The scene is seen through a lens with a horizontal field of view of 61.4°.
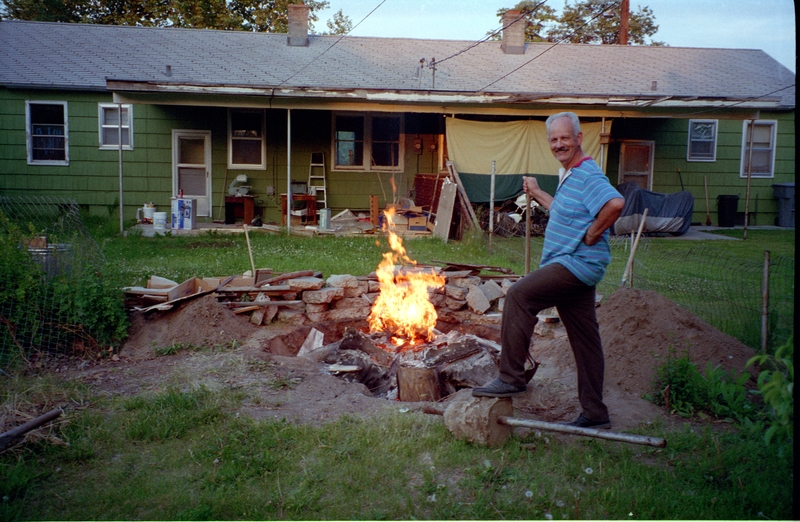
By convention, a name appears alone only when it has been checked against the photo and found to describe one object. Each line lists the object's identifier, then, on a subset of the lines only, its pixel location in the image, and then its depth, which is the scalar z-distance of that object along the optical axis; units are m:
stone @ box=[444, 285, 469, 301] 7.68
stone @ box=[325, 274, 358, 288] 7.75
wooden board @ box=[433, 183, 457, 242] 14.55
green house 15.28
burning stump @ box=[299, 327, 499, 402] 5.80
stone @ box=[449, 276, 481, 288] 7.96
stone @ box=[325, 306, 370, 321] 7.61
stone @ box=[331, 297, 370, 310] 7.70
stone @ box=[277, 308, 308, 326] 7.41
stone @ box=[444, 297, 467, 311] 7.71
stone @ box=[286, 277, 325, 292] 7.48
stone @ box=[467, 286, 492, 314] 7.57
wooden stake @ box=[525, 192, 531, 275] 6.70
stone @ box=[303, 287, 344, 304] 7.47
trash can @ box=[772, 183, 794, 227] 18.00
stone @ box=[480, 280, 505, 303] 7.66
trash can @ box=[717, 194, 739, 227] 18.06
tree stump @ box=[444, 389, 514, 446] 4.15
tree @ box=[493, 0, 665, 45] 32.09
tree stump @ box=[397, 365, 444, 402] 5.76
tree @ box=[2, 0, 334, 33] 28.61
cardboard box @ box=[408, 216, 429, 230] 15.82
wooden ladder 17.39
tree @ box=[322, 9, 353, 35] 36.88
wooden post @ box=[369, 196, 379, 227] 16.34
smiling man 4.00
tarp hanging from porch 15.48
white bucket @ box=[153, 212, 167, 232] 15.00
